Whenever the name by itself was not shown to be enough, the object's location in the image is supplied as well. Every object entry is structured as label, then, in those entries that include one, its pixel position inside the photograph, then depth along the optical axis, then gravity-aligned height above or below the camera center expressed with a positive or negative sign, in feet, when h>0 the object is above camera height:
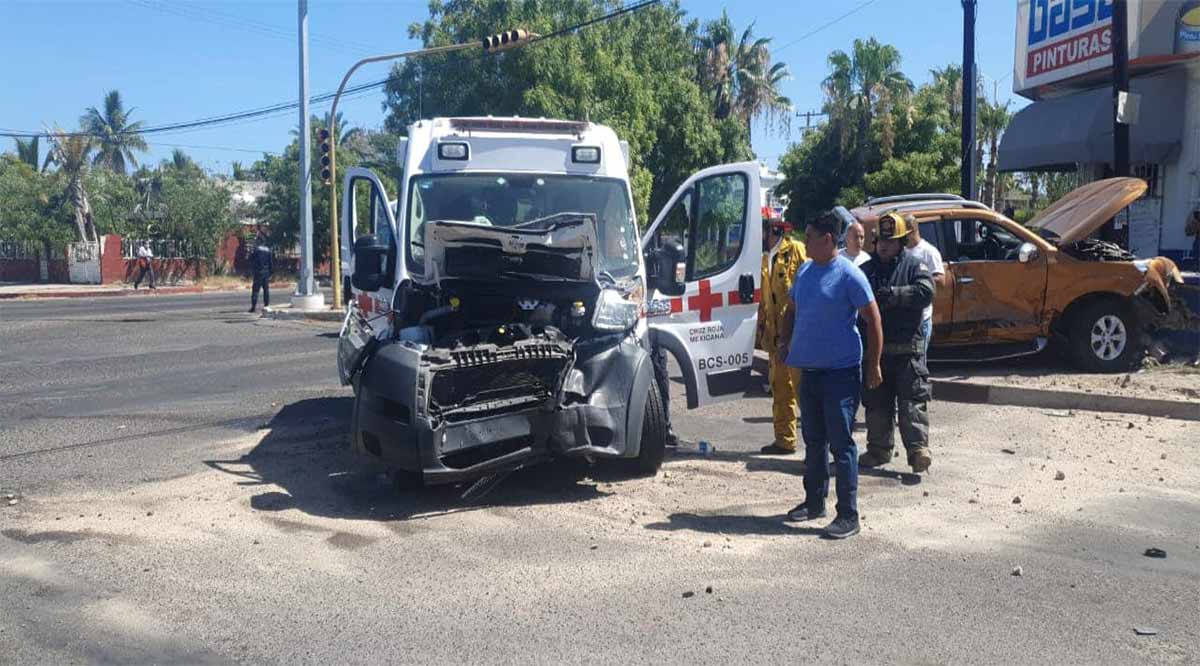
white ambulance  20.36 -0.91
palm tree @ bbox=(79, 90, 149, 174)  205.98 +24.67
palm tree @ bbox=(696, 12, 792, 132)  146.41 +26.43
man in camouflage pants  22.74 -1.38
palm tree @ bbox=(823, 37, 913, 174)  116.88 +20.14
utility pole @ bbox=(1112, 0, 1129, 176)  41.63 +7.54
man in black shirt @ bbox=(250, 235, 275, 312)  76.59 -0.59
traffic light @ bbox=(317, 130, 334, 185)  74.49 +6.99
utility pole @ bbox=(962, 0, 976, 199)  56.24 +9.18
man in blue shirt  19.29 -1.79
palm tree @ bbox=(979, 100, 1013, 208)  122.42 +16.60
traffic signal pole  65.77 +11.54
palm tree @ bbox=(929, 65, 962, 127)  122.89 +20.82
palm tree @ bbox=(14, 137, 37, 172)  183.21 +18.46
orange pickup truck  35.83 -0.99
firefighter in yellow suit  26.14 -1.62
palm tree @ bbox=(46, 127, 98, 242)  143.23 +13.36
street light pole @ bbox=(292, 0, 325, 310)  76.02 +4.05
